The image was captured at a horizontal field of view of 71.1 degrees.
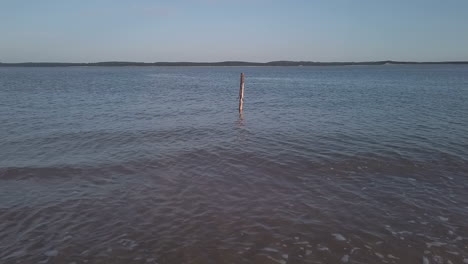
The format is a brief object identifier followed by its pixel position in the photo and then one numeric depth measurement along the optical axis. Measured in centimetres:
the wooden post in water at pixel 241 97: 3328
